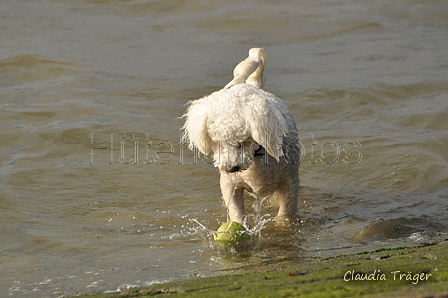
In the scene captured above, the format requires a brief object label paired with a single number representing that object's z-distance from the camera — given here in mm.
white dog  7500
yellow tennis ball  8139
